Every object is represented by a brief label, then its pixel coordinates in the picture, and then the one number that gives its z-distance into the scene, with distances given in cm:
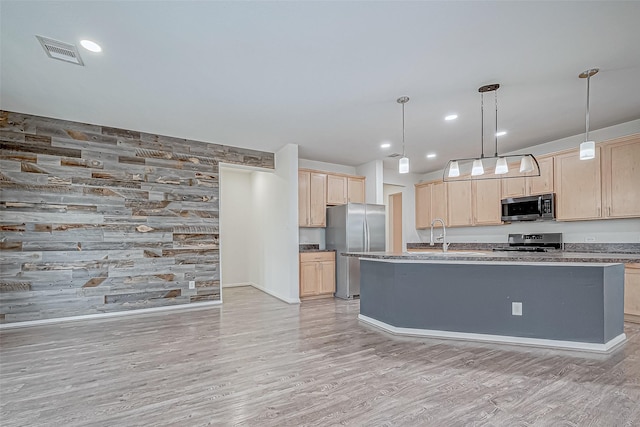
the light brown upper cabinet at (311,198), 596
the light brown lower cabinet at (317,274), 564
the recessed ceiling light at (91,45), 254
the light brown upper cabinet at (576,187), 445
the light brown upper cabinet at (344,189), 628
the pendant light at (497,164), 319
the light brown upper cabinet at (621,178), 409
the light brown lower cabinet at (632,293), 390
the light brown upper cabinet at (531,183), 498
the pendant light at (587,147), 288
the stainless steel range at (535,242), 507
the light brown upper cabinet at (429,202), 678
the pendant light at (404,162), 353
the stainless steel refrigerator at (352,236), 575
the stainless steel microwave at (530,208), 490
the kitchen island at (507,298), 297
